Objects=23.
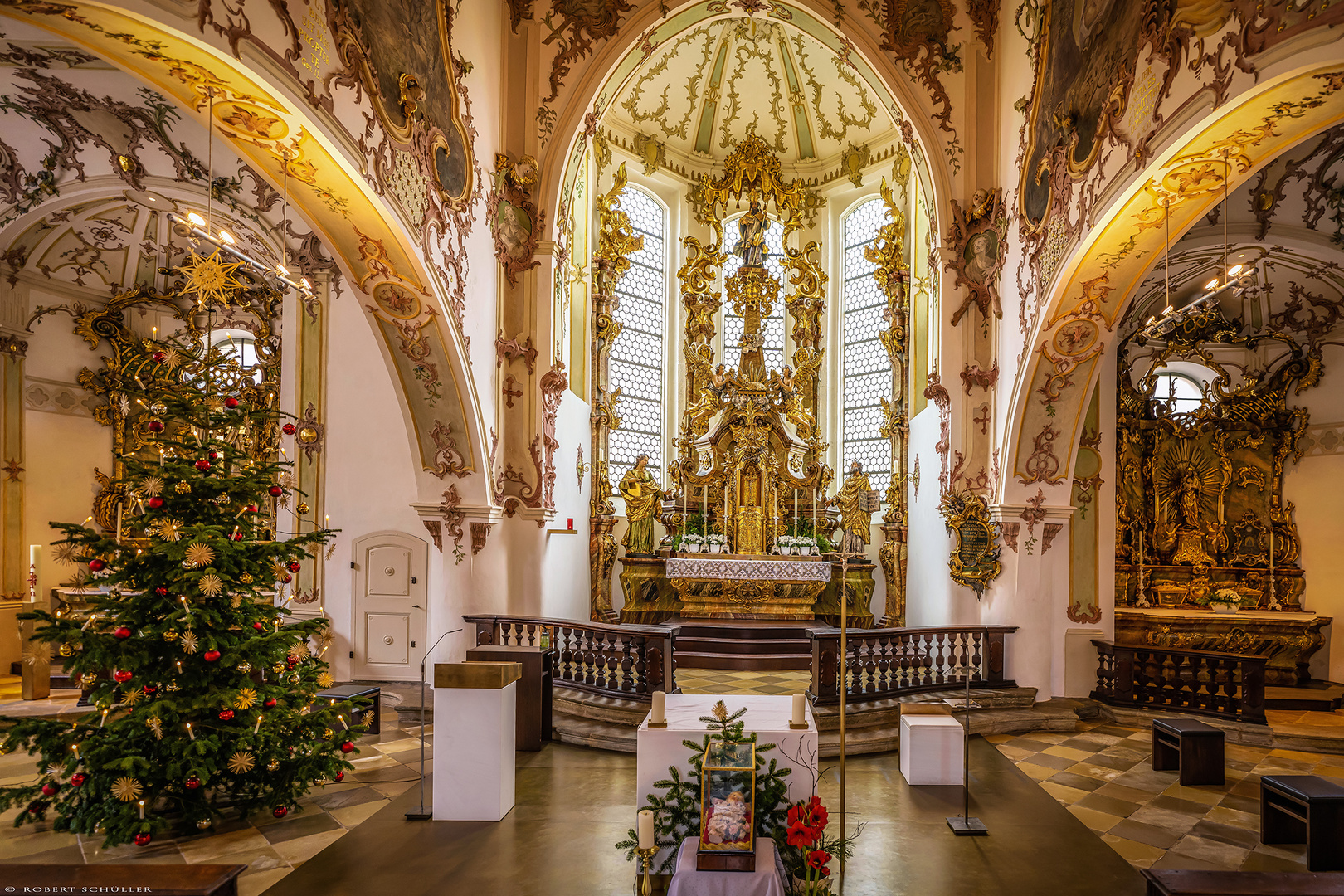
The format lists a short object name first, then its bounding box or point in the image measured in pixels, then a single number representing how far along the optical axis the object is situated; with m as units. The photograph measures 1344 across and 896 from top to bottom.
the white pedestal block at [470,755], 6.10
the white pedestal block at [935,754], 7.00
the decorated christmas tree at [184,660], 5.47
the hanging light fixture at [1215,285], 5.84
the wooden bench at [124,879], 3.66
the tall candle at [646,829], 4.25
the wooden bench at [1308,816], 5.35
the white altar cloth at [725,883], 3.94
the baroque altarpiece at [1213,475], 11.80
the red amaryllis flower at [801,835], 4.02
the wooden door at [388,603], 11.10
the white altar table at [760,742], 4.90
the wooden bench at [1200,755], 7.12
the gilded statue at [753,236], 15.35
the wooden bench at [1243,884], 3.62
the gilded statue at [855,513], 14.20
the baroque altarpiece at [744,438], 13.34
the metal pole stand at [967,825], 5.87
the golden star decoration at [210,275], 5.96
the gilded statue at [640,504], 14.31
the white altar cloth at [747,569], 13.13
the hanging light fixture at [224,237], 5.22
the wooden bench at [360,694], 7.98
